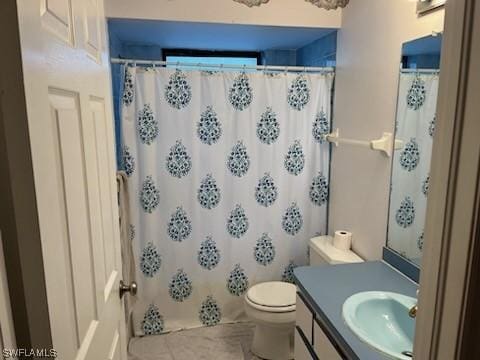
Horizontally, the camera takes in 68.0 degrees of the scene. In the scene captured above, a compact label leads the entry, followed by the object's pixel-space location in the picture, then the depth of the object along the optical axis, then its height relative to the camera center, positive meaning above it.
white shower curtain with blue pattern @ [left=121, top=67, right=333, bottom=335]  2.34 -0.49
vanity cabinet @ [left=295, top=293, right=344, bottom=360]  1.43 -0.98
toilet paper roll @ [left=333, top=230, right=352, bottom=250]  2.27 -0.82
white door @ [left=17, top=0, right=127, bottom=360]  0.60 -0.13
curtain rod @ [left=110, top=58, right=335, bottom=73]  2.25 +0.29
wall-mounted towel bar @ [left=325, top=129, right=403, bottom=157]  1.80 -0.17
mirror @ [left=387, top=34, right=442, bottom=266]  1.58 -0.15
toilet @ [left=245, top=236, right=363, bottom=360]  2.15 -1.19
